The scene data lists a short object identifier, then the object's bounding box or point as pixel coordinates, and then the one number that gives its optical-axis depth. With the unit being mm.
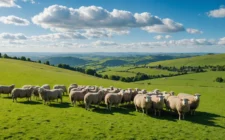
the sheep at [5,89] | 28220
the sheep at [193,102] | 22016
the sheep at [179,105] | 20016
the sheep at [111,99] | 22573
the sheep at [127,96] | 24989
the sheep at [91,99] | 22047
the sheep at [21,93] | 24973
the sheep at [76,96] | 23562
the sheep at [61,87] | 31608
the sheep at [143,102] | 20734
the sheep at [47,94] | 23938
